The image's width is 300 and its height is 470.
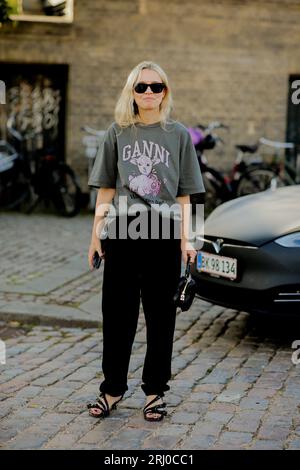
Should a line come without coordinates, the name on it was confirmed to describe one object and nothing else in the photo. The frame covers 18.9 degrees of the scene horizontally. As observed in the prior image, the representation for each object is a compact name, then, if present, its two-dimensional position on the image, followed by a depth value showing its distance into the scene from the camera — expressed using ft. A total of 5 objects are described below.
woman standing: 15.35
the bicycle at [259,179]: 49.16
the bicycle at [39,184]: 47.42
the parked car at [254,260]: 20.79
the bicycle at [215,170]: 47.60
